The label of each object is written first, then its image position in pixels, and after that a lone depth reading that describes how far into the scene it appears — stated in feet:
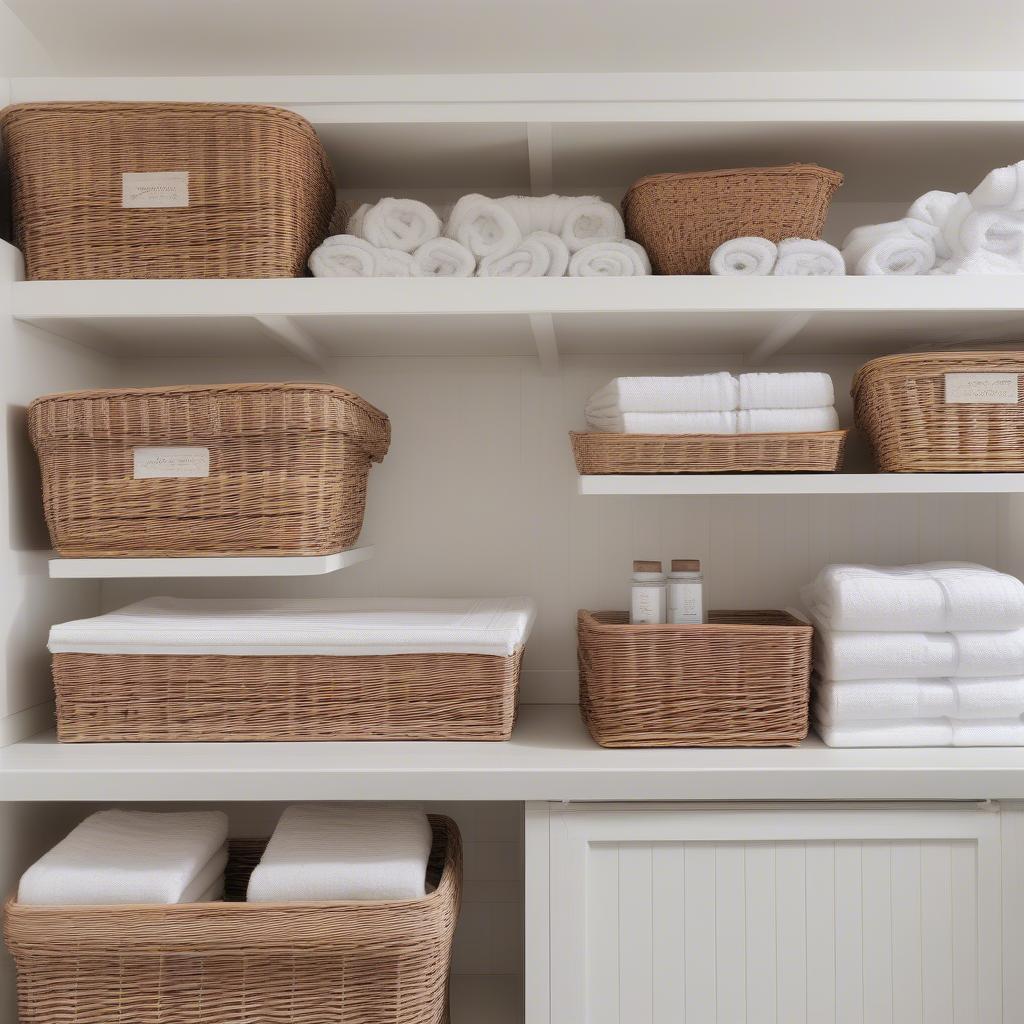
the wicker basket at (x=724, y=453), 4.77
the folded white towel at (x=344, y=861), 4.20
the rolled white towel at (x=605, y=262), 4.93
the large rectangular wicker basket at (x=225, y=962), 4.09
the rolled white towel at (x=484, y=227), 4.95
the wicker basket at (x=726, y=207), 4.91
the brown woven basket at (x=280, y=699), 4.79
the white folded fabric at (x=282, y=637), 4.73
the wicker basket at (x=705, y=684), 4.71
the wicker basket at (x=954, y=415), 4.77
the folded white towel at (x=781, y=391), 4.81
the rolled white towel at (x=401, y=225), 5.00
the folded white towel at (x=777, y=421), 4.80
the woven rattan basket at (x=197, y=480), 4.66
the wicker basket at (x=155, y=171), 4.73
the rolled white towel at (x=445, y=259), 4.93
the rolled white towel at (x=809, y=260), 4.84
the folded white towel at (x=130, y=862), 4.17
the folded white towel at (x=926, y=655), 4.69
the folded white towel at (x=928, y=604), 4.70
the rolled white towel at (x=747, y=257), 4.86
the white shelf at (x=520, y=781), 4.34
